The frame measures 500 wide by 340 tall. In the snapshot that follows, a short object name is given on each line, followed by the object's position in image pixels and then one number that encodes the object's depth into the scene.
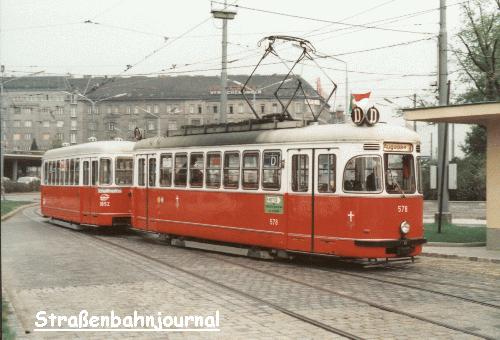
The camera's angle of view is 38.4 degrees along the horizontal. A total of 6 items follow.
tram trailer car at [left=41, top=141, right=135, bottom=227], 22.31
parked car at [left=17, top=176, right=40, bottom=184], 85.34
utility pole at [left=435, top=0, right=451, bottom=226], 22.73
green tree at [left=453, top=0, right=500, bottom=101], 40.03
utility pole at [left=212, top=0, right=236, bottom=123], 23.03
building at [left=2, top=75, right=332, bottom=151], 101.75
